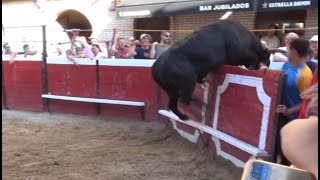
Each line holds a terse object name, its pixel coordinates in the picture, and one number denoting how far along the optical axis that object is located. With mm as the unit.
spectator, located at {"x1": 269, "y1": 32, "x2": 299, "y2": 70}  3752
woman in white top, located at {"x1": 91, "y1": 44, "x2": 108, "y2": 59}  5667
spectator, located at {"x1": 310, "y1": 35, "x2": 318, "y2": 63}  2641
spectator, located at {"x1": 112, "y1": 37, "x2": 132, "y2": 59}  5279
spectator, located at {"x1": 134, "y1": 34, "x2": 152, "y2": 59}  5221
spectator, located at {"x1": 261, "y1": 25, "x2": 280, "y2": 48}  5523
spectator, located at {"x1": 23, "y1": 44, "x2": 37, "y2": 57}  6392
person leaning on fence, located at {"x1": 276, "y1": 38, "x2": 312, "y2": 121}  2347
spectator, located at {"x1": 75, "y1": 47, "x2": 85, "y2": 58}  5741
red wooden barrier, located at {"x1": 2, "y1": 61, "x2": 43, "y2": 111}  5896
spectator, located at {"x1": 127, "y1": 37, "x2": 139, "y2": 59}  5220
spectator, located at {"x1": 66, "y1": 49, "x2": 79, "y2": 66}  5466
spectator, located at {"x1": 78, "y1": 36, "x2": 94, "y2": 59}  5663
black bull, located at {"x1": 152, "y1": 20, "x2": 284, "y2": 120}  3356
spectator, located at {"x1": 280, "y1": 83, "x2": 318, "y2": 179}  757
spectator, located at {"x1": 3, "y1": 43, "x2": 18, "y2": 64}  6895
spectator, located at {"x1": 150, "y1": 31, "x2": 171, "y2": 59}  5135
